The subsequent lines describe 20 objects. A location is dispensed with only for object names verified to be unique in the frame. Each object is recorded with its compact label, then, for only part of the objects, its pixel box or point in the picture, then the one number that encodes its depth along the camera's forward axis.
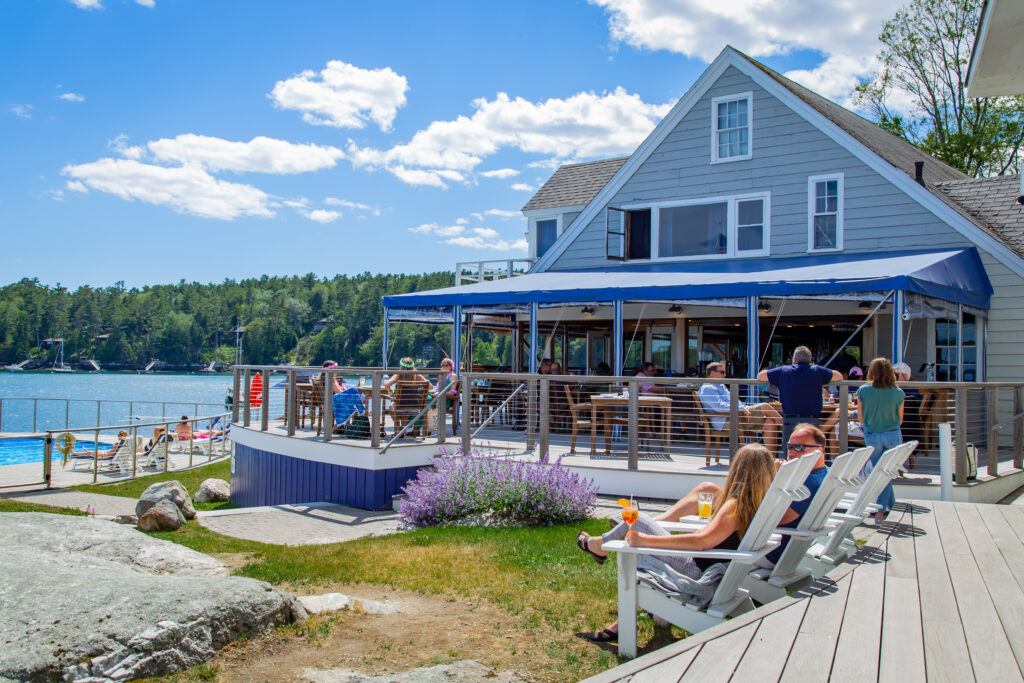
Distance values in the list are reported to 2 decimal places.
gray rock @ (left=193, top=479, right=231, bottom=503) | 15.66
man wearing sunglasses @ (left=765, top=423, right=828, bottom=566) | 4.87
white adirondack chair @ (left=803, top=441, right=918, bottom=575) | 5.26
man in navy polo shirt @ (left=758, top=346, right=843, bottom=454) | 8.84
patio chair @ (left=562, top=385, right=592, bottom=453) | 11.05
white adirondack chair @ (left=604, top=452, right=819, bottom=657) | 4.23
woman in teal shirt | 8.00
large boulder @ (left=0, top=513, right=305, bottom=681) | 4.09
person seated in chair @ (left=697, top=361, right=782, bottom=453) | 10.02
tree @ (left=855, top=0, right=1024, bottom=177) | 27.33
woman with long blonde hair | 4.45
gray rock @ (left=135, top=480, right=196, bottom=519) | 10.81
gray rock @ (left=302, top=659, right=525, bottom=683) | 4.04
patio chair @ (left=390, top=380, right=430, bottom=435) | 12.02
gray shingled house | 14.06
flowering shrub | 8.56
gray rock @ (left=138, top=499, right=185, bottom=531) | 10.15
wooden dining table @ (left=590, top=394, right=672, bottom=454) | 10.65
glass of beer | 5.04
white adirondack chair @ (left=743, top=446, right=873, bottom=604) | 4.77
